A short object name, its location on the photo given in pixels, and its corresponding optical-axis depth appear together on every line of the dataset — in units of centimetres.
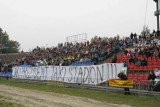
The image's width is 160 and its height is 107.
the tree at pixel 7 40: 12340
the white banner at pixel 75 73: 2747
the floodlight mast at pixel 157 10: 3553
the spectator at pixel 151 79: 2181
